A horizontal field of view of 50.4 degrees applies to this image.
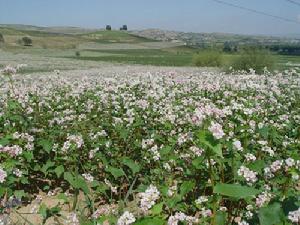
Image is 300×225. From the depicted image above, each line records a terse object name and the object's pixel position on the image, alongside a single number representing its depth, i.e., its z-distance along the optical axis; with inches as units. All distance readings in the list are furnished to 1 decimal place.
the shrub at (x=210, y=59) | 1201.1
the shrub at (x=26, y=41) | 2894.7
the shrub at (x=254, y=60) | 777.3
